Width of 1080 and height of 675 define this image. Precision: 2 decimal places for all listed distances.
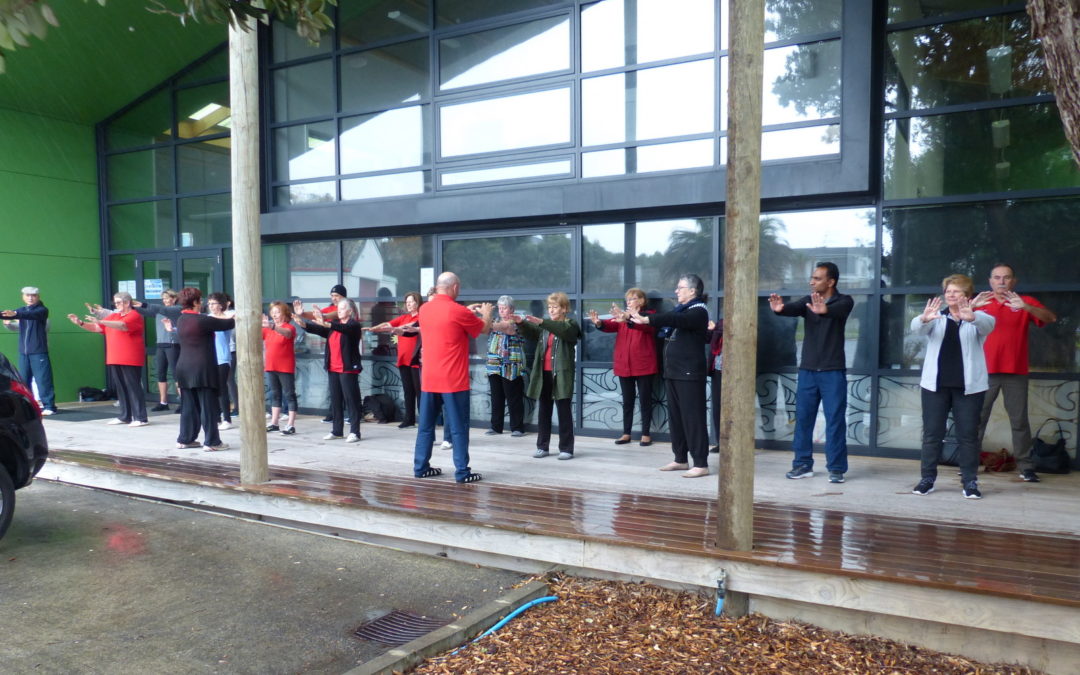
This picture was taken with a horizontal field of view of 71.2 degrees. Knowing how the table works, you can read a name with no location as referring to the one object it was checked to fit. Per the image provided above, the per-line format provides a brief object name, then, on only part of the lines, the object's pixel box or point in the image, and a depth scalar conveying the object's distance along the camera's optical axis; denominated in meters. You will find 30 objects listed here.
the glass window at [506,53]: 8.94
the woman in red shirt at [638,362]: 8.05
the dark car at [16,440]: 5.20
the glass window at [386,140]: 9.91
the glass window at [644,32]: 8.09
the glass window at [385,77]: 9.95
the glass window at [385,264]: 9.95
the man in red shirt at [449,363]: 6.17
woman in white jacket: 5.53
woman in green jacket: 7.29
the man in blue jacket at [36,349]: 11.17
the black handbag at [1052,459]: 6.50
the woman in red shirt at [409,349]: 8.52
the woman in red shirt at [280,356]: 9.06
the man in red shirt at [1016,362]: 6.25
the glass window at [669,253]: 8.09
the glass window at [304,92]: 10.66
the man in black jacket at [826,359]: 6.14
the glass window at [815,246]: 7.42
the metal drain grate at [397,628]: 3.94
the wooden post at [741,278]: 3.99
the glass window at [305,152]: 10.63
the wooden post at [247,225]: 5.93
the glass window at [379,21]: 9.92
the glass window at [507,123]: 8.94
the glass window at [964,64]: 6.88
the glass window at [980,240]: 6.74
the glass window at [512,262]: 8.94
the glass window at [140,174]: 12.46
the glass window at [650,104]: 8.09
